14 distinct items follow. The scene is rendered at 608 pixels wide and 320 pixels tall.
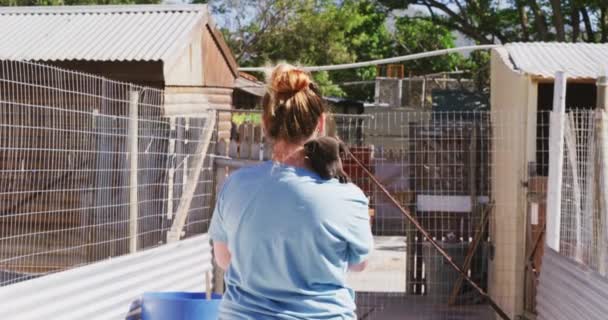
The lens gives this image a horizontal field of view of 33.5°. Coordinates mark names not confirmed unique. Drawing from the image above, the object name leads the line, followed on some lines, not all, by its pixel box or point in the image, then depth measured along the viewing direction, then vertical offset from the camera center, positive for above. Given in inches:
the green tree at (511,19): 1192.8 +147.5
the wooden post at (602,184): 241.8 -11.5
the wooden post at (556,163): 298.5 -7.5
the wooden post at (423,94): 915.7 +39.0
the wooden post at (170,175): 350.6 -14.6
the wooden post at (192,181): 333.4 -16.5
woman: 132.3 -12.0
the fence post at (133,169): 290.4 -10.3
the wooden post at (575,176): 271.1 -10.8
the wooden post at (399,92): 932.1 +41.1
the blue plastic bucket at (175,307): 251.6 -43.8
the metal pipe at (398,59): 611.5 +52.8
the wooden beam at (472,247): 378.6 -41.7
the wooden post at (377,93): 956.1 +41.1
